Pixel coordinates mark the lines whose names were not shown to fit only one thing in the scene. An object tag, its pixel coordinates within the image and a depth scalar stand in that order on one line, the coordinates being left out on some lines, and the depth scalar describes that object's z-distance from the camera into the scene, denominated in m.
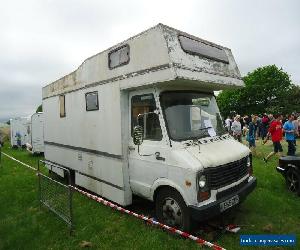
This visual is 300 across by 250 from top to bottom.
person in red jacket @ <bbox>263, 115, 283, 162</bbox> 9.07
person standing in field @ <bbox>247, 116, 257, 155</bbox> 10.47
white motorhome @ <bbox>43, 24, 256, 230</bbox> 3.99
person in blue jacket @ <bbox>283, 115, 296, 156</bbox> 9.13
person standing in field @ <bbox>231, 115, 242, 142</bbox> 11.54
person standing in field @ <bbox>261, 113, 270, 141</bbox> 16.12
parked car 5.80
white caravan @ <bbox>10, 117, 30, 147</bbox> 17.53
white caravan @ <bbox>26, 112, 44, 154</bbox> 13.52
